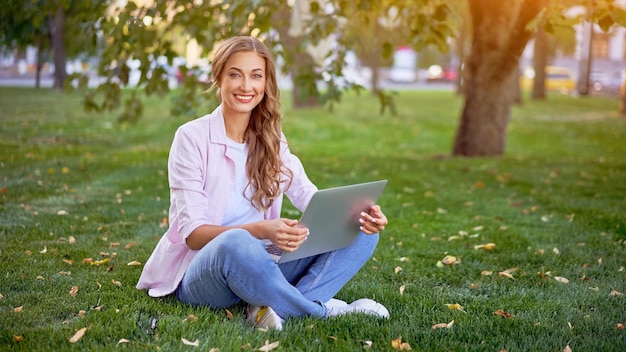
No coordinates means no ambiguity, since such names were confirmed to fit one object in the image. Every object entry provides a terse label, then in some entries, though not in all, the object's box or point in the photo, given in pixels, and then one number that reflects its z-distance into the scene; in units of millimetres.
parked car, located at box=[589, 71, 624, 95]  38594
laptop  3336
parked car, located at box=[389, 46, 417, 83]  53300
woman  3383
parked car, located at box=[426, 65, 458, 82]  52344
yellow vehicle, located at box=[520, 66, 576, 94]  41750
